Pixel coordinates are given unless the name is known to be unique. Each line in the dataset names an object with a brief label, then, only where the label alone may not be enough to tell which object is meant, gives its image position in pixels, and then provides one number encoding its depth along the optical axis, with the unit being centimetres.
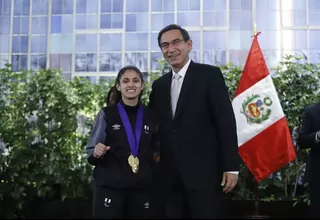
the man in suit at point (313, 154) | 268
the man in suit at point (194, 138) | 188
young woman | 204
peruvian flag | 406
